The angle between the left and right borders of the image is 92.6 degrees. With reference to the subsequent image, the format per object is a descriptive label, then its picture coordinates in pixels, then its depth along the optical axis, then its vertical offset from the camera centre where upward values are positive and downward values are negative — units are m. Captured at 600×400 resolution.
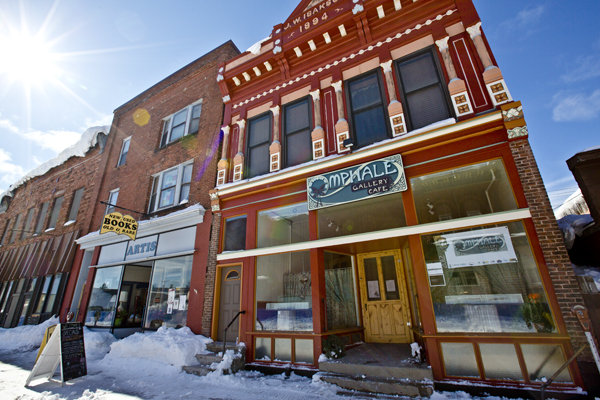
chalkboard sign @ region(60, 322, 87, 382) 6.86 -0.86
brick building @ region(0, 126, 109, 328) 14.95 +4.88
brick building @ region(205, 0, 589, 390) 5.61 +2.49
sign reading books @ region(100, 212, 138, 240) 10.66 +3.22
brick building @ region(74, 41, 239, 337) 10.57 +4.19
